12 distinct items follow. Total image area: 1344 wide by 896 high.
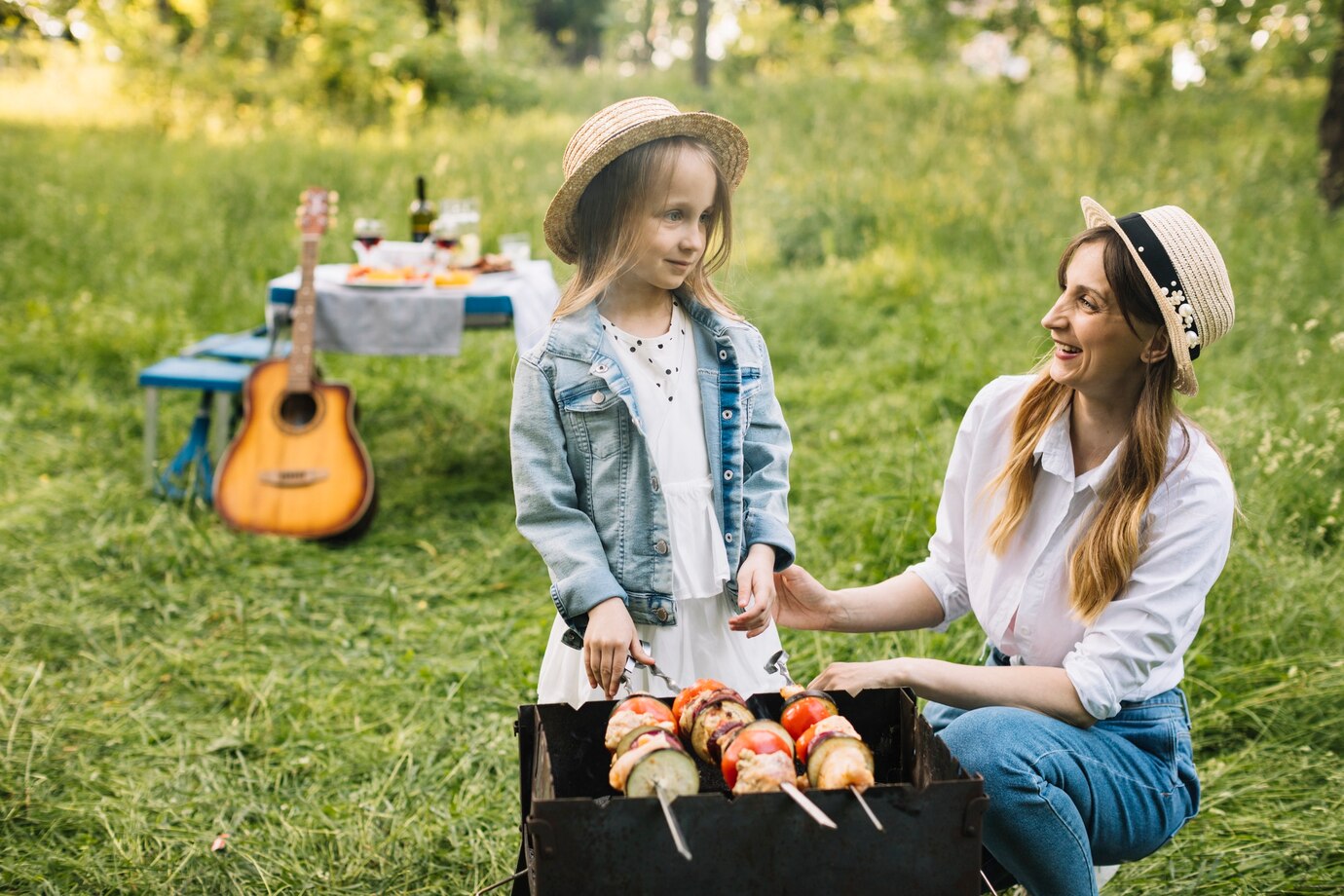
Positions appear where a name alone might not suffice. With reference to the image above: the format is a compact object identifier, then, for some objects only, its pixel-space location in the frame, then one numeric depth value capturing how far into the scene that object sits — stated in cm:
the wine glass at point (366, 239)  556
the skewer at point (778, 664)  214
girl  214
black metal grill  151
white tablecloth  516
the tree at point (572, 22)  2583
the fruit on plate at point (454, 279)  537
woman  196
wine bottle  598
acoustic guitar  506
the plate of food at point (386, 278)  522
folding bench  531
